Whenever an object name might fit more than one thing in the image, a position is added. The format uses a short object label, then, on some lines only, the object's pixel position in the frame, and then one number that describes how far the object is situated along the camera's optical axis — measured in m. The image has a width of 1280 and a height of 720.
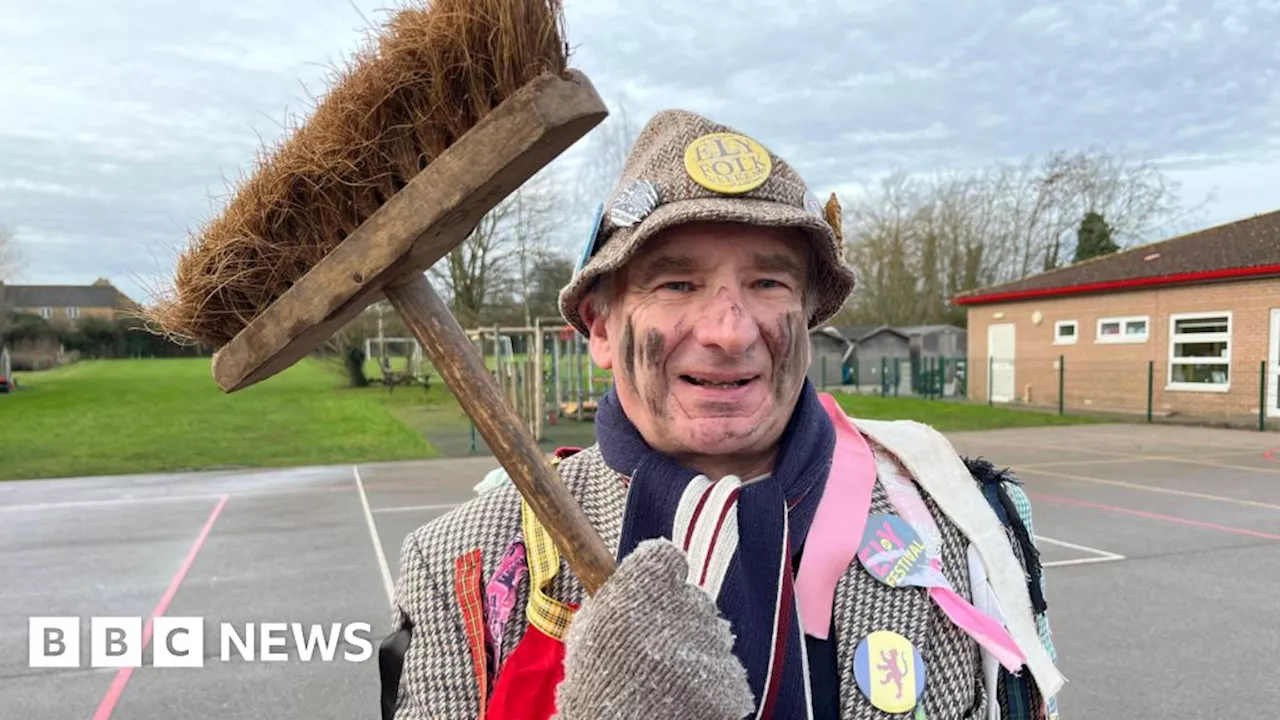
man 1.24
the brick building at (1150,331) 17.56
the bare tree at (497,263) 25.16
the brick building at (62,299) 85.12
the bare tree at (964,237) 38.38
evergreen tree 35.62
